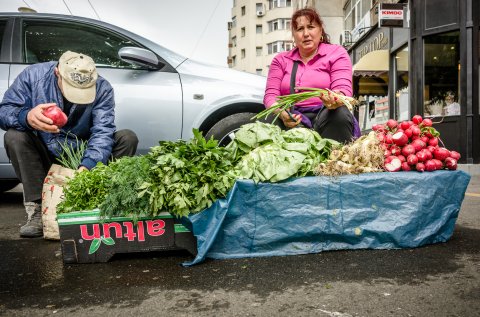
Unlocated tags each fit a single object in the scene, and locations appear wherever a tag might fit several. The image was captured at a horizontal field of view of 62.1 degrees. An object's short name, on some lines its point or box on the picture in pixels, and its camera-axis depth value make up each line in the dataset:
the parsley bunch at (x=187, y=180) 2.47
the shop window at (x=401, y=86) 12.00
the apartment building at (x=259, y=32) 47.72
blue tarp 2.58
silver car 4.07
